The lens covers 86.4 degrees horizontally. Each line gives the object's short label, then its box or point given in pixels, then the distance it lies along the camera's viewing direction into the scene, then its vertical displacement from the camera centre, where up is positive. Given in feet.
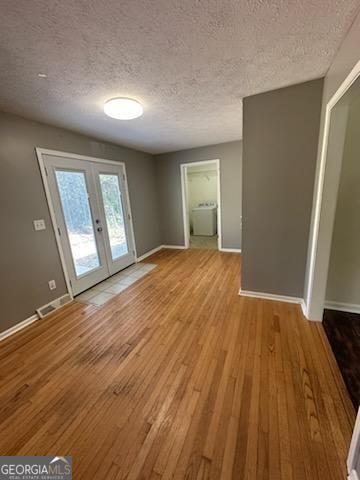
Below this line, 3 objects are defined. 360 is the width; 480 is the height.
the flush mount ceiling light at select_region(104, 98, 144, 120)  6.18 +2.99
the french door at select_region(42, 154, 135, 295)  8.86 -0.71
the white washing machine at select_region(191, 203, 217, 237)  19.44 -2.61
